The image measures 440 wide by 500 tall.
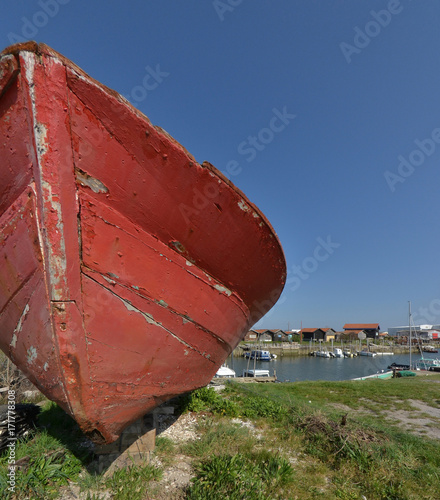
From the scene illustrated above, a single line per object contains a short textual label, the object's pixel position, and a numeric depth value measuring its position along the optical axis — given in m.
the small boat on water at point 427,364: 27.13
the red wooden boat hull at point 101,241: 2.00
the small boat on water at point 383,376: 19.17
